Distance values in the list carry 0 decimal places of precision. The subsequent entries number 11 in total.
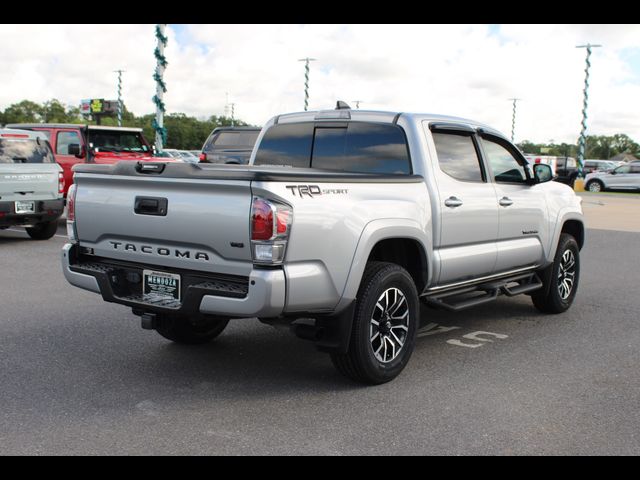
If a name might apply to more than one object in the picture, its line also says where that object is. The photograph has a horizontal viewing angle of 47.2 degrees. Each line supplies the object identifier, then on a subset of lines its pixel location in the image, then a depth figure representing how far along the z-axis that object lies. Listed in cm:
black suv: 1775
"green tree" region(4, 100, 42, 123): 10875
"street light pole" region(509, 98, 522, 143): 7419
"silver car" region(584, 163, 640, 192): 3450
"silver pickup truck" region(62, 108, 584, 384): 437
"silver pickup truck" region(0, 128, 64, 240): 1160
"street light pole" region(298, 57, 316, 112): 5097
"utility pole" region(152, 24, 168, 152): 1756
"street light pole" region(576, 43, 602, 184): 3866
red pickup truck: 1539
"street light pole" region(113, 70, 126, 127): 6305
